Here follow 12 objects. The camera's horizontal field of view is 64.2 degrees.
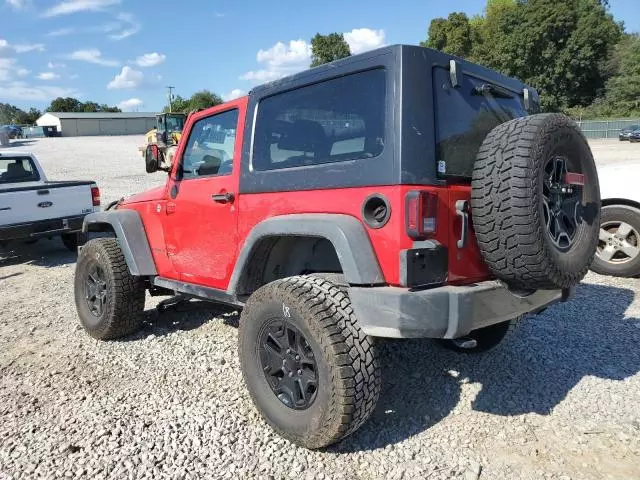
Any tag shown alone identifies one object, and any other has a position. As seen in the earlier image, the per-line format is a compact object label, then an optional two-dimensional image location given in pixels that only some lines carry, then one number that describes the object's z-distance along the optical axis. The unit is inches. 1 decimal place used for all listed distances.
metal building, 3166.8
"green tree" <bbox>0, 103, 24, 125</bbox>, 4283.5
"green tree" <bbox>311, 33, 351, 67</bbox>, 2615.7
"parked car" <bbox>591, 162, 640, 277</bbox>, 221.0
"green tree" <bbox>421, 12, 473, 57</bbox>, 2362.2
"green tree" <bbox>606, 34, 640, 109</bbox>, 1793.8
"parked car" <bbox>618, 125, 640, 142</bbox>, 1332.4
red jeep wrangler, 95.7
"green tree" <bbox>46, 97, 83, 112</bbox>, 4392.2
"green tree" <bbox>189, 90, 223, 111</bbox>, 2762.3
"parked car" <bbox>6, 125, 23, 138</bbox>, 2304.4
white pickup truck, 285.0
